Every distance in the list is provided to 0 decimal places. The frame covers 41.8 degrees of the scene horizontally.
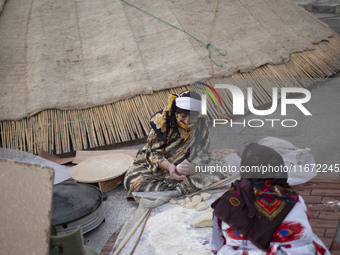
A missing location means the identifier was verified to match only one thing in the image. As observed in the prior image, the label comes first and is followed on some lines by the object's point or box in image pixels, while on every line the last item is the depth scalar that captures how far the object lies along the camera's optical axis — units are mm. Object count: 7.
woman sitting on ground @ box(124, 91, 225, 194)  3438
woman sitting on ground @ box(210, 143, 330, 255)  2080
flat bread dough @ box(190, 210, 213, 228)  3090
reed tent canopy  4773
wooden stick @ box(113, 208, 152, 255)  2974
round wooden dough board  3786
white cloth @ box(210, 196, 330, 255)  2072
